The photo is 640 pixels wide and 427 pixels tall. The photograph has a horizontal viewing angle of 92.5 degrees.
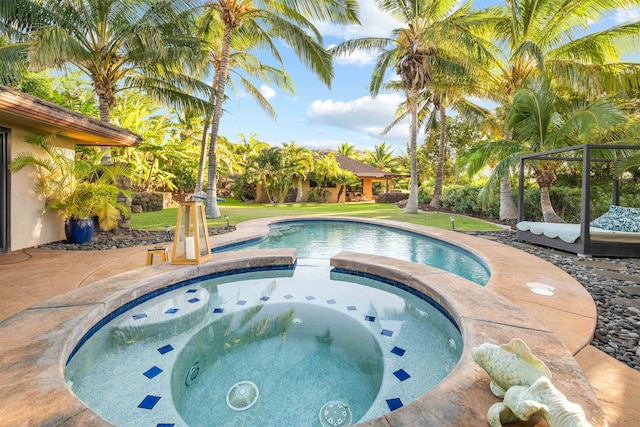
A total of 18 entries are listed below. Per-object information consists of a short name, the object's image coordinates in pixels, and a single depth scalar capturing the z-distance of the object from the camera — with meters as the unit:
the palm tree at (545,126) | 8.58
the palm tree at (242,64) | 13.48
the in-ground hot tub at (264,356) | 2.41
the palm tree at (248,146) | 26.46
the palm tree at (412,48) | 14.30
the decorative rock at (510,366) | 1.80
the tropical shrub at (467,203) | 13.99
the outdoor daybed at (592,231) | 6.34
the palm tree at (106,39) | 7.75
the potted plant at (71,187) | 6.80
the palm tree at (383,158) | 34.78
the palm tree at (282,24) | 10.80
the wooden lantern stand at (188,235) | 5.06
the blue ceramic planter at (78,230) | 7.20
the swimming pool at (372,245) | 6.53
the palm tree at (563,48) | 9.98
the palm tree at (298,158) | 23.52
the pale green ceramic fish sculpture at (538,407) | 1.43
